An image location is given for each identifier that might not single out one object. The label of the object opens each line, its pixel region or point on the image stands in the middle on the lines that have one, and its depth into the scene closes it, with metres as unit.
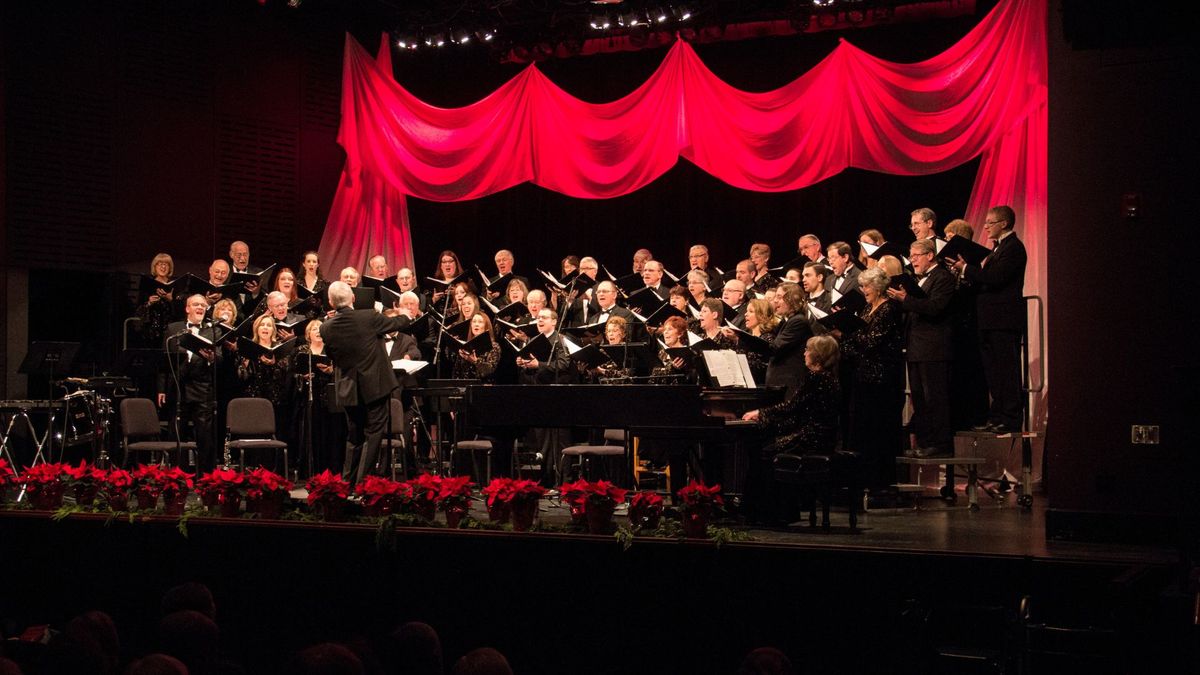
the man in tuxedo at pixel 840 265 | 9.25
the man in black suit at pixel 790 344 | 7.63
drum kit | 9.48
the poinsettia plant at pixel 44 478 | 7.23
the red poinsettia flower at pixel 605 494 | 6.29
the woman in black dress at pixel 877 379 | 8.01
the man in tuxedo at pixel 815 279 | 8.77
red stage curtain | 9.08
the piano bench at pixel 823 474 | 6.67
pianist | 6.98
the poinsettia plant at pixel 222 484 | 7.02
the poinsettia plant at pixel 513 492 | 6.49
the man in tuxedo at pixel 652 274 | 9.88
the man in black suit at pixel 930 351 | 8.21
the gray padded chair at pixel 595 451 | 8.20
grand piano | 7.00
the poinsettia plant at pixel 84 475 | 7.25
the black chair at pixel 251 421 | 9.14
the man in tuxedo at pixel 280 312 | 9.88
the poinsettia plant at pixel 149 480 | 7.13
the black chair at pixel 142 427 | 9.03
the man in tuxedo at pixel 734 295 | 8.98
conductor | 8.43
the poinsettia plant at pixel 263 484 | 6.96
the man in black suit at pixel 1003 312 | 8.23
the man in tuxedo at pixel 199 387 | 9.64
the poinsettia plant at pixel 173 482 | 7.12
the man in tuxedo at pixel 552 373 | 9.41
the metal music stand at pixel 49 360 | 9.60
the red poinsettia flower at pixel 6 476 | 7.40
